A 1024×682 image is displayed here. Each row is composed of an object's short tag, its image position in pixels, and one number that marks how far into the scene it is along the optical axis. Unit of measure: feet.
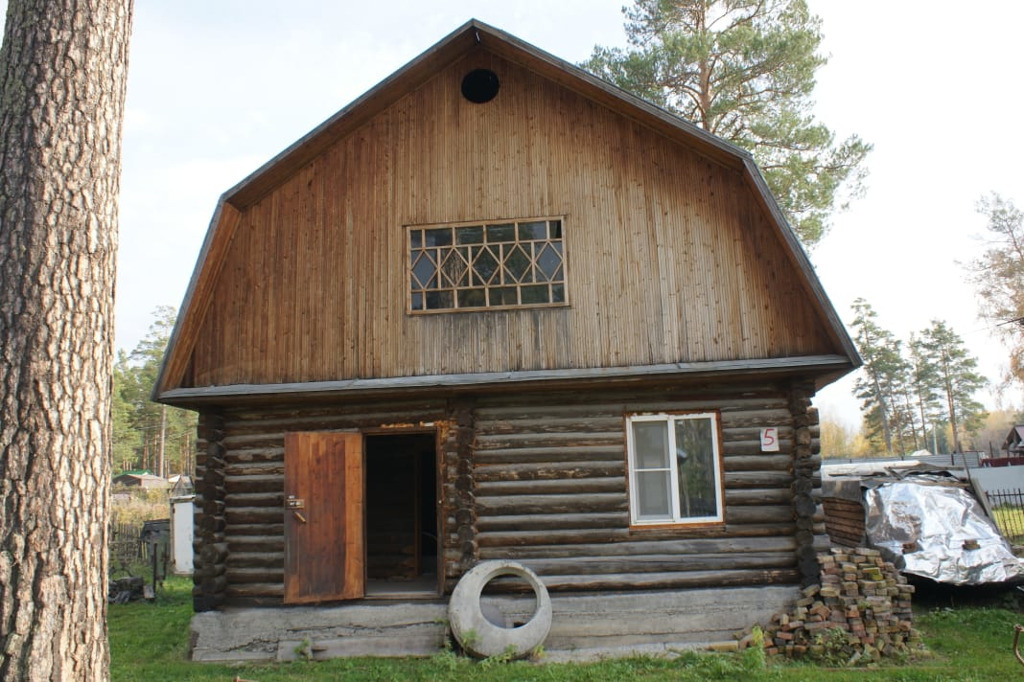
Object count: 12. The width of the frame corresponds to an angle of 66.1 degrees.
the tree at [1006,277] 112.89
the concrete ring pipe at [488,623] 30.12
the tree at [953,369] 186.29
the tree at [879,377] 182.35
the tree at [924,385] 190.80
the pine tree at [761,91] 58.70
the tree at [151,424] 177.17
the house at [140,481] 166.20
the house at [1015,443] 135.40
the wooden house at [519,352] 32.48
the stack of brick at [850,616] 30.22
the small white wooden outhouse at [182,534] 64.18
